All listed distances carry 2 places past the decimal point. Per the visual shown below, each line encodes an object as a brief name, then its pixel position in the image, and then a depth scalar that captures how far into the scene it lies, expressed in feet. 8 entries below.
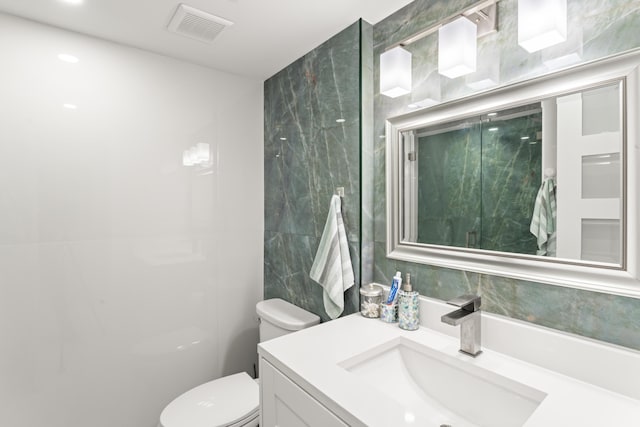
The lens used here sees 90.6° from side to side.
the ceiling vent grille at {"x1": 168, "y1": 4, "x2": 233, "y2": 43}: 4.40
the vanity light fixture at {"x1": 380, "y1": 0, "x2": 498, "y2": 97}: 3.46
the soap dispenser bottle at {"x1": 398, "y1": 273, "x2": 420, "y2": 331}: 3.89
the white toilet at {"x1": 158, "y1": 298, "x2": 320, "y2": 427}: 4.33
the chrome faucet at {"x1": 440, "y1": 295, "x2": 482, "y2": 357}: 3.22
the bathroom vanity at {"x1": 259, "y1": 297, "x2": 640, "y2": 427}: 2.48
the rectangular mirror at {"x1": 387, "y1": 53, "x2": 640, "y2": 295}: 2.70
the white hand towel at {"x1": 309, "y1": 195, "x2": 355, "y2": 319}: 4.63
